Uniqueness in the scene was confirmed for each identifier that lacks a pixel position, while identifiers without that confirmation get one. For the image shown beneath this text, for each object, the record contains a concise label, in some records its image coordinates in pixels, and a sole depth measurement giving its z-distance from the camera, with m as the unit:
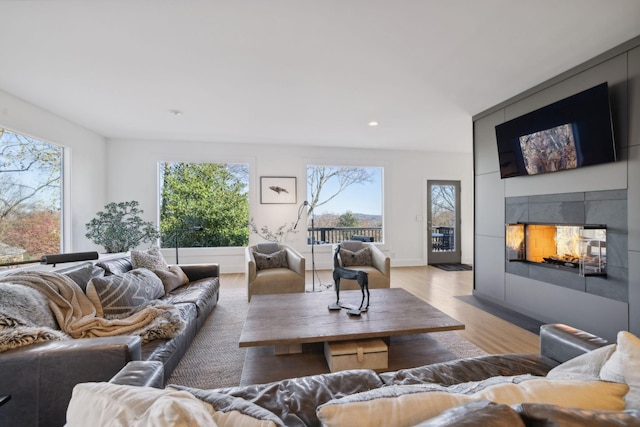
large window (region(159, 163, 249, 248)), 5.28
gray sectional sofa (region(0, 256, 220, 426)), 1.22
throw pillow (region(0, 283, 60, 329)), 1.38
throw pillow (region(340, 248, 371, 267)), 3.97
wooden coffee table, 1.72
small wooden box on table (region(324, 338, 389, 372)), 1.70
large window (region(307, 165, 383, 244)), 6.11
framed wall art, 5.44
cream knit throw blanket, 1.65
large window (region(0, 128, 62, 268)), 3.06
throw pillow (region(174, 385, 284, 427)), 0.66
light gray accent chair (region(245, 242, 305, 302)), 3.30
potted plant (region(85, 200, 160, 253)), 4.01
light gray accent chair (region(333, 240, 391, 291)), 3.59
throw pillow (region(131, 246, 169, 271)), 2.84
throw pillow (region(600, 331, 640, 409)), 0.74
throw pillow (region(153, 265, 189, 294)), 2.80
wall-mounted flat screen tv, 2.39
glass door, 6.16
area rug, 1.84
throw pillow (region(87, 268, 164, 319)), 1.92
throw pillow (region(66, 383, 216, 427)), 0.54
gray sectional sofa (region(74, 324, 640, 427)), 0.58
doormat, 5.58
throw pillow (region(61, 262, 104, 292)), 2.03
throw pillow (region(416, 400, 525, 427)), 0.54
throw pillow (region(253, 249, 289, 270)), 3.75
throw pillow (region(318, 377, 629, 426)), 0.67
